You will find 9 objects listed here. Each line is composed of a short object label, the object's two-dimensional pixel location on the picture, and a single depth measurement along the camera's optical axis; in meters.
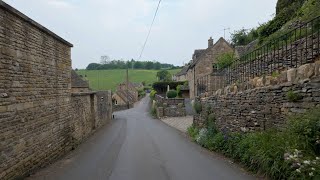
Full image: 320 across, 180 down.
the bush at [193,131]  11.66
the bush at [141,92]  57.36
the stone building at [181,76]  44.98
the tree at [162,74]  64.27
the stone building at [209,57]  28.44
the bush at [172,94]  30.47
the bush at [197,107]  12.35
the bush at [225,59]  22.88
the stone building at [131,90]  48.63
